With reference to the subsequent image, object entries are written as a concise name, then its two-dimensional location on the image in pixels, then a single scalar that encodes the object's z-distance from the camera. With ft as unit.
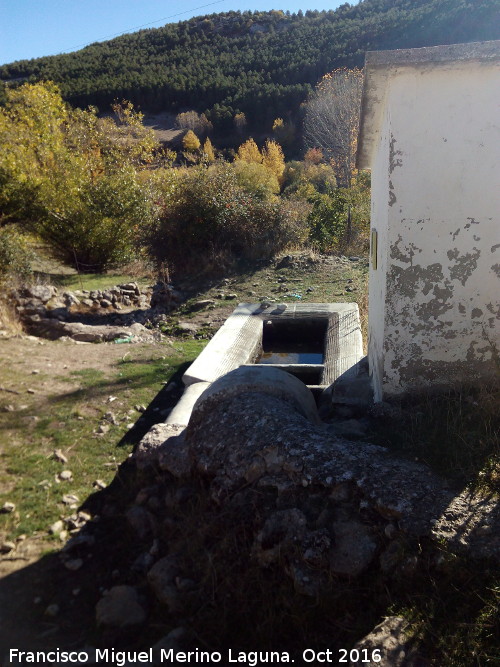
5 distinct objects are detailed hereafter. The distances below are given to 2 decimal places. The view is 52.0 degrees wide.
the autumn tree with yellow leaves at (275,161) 119.03
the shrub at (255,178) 59.73
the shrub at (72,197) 46.24
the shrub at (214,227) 43.24
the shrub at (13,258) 36.47
